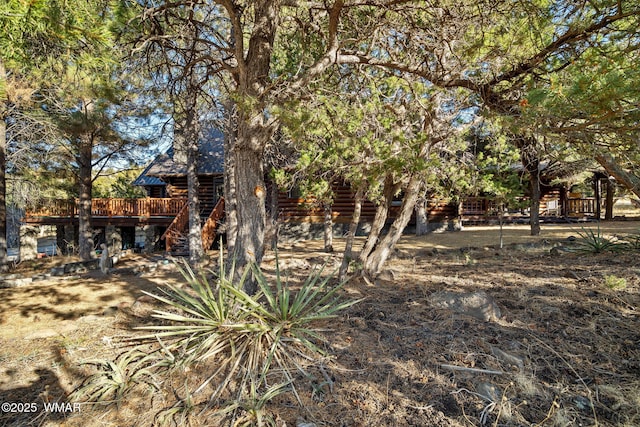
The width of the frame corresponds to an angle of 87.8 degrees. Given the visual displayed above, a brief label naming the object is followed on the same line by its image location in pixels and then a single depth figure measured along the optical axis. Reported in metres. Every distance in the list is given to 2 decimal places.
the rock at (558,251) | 8.26
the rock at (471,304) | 4.27
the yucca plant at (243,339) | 3.10
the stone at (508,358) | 3.25
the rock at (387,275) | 6.57
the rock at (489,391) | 2.81
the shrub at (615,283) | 4.75
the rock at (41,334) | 4.38
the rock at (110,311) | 5.16
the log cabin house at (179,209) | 17.97
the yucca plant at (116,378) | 2.99
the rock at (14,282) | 8.43
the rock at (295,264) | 8.98
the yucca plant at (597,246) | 7.74
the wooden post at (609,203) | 20.02
